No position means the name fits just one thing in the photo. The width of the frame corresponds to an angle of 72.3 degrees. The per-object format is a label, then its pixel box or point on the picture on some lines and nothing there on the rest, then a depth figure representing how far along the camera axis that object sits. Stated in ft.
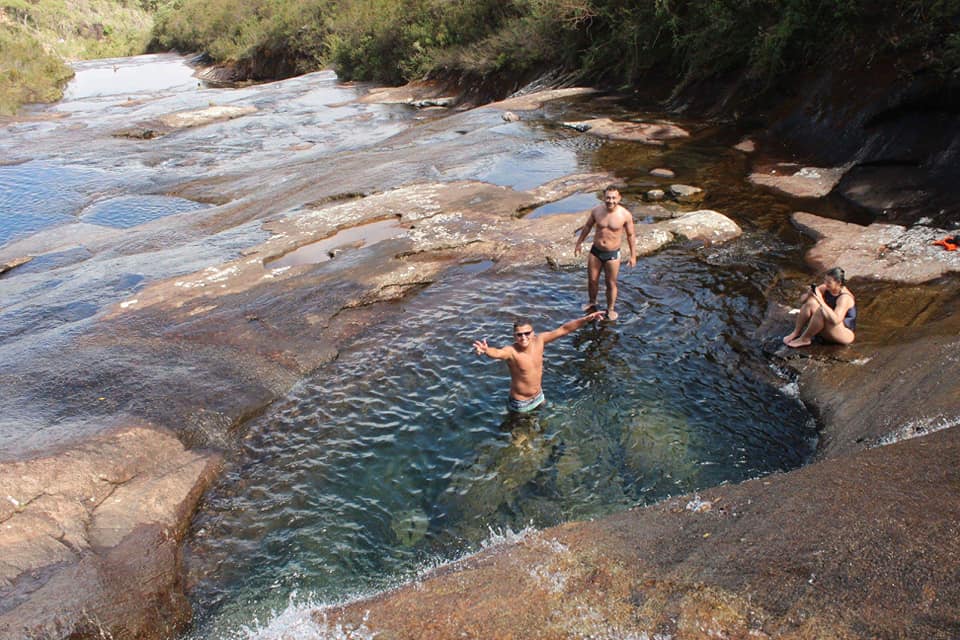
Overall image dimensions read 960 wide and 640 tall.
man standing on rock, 29.22
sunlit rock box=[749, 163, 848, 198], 41.83
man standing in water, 22.58
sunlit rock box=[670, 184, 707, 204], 42.57
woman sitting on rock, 24.16
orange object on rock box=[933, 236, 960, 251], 29.63
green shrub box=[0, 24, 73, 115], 117.91
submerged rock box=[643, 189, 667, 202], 42.88
